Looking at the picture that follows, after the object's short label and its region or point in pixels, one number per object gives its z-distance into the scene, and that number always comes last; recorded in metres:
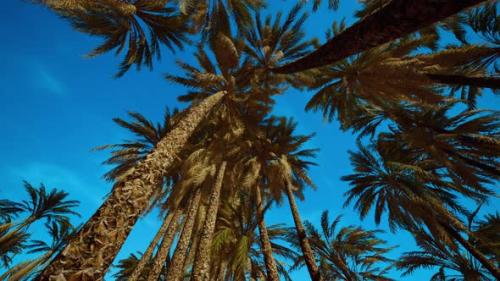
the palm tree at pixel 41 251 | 10.02
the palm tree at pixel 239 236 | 9.04
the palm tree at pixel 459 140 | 8.28
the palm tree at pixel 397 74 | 7.23
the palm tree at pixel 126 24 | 6.59
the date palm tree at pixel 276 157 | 13.03
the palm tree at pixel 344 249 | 14.11
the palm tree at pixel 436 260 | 11.88
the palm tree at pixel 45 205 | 13.05
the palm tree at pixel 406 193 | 9.84
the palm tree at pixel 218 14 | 10.14
